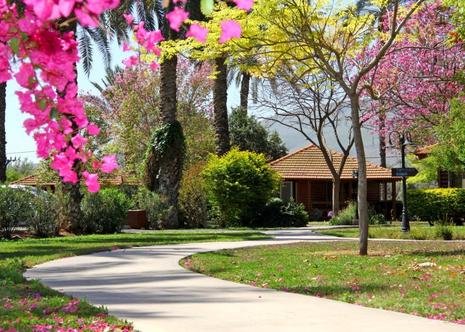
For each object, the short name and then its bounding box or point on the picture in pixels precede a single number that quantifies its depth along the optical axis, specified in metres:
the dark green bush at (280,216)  32.22
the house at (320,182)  41.38
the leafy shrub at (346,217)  33.19
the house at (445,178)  35.95
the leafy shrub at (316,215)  41.19
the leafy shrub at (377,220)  34.03
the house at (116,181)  40.14
